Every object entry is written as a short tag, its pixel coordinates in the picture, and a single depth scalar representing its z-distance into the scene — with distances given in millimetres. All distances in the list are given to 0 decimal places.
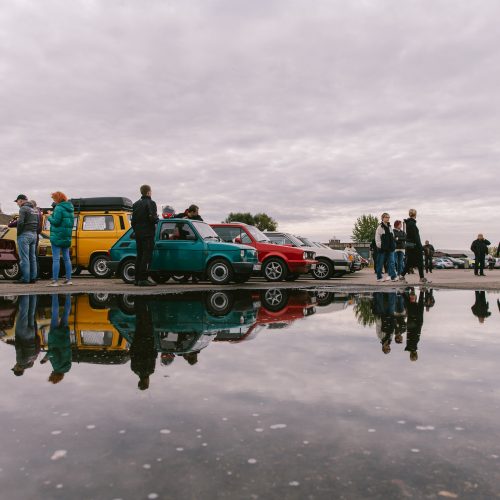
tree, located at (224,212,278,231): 103312
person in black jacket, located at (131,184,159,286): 12430
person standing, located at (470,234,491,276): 23984
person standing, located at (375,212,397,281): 15508
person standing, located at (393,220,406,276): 16453
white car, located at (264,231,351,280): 18828
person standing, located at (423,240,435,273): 30203
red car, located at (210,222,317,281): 15570
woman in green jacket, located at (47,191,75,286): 12297
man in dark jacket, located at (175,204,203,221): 14562
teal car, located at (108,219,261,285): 13352
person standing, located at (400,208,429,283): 14742
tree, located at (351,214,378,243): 114312
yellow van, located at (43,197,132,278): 16344
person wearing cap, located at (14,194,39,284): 13500
